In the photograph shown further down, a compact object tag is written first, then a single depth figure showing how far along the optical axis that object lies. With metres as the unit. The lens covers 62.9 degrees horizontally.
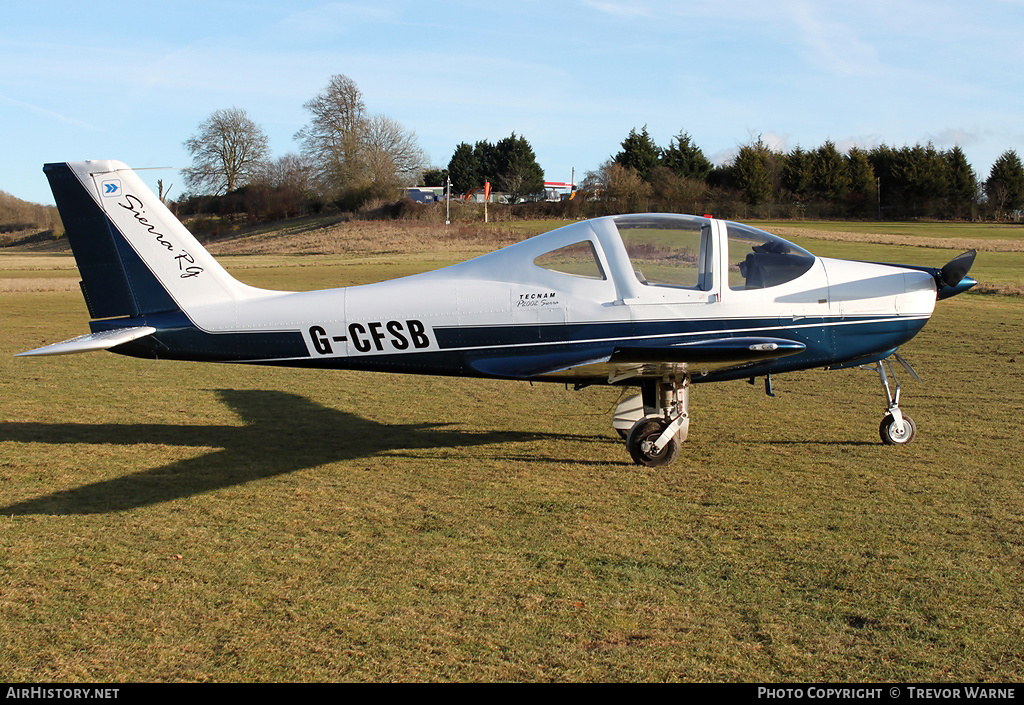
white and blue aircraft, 7.76
